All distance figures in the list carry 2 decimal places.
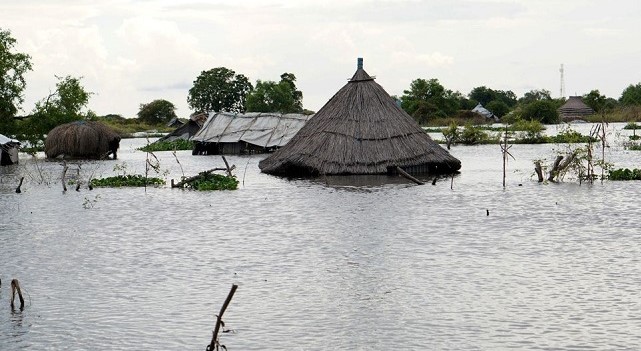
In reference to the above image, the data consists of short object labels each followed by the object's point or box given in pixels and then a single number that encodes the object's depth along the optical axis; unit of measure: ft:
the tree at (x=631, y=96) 387.61
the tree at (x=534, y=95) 517.14
